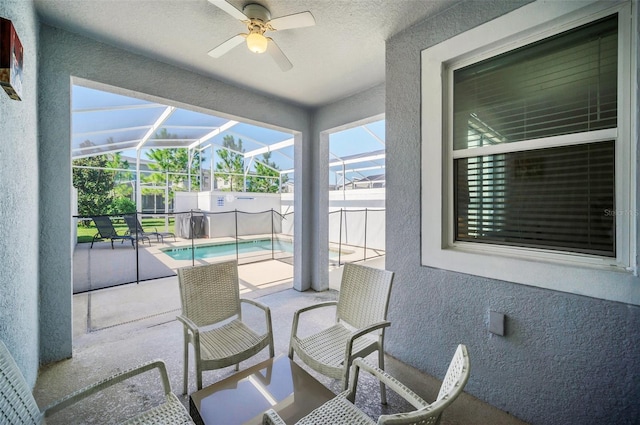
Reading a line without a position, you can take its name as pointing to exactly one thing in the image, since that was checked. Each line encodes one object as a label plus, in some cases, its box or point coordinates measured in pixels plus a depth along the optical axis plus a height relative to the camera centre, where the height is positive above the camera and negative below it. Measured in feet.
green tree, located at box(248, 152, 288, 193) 43.38 +5.71
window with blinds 4.79 +1.37
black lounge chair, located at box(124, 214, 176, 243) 25.31 -1.62
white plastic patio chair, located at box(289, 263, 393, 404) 5.12 -2.63
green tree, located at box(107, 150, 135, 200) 37.01 +5.15
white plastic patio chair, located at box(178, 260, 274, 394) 5.31 -2.55
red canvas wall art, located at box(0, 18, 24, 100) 3.73 +2.25
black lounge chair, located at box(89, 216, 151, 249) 22.54 -1.63
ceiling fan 5.71 +4.25
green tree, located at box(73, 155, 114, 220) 36.57 +3.51
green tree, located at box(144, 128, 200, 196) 41.42 +7.44
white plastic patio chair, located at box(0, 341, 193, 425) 2.93 -2.35
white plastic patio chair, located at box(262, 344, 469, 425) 2.39 -2.39
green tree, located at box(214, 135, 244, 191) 40.61 +6.94
